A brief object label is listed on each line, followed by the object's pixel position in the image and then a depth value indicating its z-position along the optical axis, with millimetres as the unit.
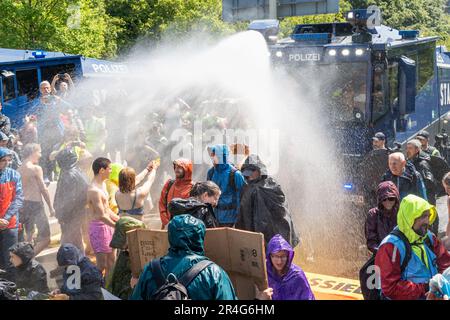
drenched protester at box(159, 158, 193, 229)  7273
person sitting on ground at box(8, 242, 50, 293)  6480
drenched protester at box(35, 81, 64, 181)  11680
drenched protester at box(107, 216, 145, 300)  5250
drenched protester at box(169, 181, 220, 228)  5461
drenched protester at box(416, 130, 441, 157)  10094
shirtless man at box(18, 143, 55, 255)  8383
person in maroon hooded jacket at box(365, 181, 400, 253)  6223
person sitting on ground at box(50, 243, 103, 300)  5652
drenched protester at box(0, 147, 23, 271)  7469
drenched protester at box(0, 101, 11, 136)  11080
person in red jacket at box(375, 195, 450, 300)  4609
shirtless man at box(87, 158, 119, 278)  7266
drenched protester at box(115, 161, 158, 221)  7348
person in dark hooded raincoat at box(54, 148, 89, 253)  8031
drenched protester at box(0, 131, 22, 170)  9288
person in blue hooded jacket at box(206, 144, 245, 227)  7383
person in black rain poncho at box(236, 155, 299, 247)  6973
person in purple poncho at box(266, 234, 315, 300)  4828
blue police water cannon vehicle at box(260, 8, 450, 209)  9812
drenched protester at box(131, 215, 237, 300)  3859
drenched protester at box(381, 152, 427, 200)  7852
